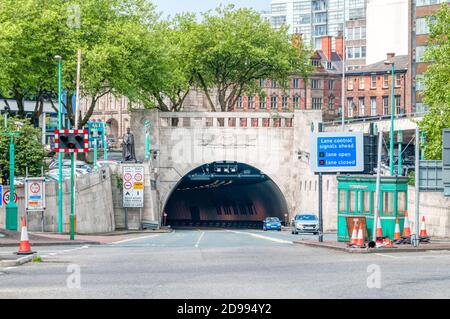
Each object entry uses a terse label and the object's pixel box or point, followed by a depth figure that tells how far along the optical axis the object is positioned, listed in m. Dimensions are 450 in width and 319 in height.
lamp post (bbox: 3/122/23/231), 59.33
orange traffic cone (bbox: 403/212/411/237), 42.68
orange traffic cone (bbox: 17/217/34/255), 34.25
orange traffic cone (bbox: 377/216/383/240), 42.01
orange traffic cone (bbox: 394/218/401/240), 42.56
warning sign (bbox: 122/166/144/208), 88.12
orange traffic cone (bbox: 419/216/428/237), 46.37
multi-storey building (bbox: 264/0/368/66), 197.75
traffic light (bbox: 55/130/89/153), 49.25
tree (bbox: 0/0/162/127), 90.94
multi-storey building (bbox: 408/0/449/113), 125.44
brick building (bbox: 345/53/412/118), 151.88
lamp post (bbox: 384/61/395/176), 79.85
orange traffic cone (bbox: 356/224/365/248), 39.22
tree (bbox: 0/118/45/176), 69.69
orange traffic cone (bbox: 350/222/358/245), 39.94
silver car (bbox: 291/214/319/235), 80.06
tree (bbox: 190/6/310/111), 115.25
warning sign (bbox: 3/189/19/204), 61.81
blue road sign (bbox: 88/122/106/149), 104.64
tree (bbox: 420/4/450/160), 71.56
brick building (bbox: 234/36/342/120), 170.50
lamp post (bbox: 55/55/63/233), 65.25
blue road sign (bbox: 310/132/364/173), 47.75
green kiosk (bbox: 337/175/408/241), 44.84
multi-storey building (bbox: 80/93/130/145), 163.50
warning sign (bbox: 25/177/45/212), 61.22
